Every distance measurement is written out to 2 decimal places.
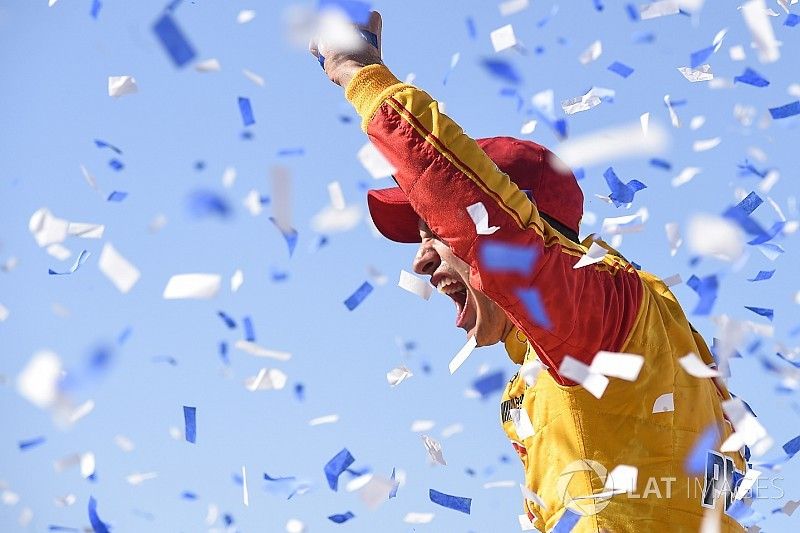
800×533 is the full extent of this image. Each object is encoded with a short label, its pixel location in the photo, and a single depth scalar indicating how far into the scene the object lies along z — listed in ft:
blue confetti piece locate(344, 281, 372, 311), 19.15
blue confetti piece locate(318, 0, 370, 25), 14.19
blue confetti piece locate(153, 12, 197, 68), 14.61
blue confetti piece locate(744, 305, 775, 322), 20.24
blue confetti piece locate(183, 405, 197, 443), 19.60
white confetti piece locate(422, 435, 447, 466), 19.42
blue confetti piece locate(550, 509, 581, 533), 15.12
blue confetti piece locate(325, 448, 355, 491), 18.45
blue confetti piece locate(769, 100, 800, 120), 20.15
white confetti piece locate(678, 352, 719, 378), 15.40
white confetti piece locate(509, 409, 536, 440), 16.39
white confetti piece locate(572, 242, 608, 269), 13.69
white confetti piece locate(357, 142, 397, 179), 13.53
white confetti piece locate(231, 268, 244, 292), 19.27
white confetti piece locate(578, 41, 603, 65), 20.87
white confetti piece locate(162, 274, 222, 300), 16.92
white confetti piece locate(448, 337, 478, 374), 16.48
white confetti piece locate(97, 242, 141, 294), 16.31
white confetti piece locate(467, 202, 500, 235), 12.61
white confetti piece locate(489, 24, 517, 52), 18.69
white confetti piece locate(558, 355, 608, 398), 14.12
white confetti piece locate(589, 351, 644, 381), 14.16
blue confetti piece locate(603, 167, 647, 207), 19.24
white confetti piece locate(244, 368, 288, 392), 19.25
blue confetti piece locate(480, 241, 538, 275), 12.71
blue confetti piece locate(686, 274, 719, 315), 16.76
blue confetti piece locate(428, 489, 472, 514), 18.08
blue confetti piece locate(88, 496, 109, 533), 20.34
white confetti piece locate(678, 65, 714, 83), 19.66
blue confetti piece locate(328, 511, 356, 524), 20.64
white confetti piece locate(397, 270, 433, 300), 17.85
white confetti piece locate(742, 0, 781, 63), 18.65
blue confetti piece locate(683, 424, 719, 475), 14.96
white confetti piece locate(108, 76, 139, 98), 19.04
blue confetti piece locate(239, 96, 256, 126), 18.71
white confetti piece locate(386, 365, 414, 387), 19.85
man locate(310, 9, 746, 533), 12.80
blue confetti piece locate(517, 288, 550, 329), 13.00
